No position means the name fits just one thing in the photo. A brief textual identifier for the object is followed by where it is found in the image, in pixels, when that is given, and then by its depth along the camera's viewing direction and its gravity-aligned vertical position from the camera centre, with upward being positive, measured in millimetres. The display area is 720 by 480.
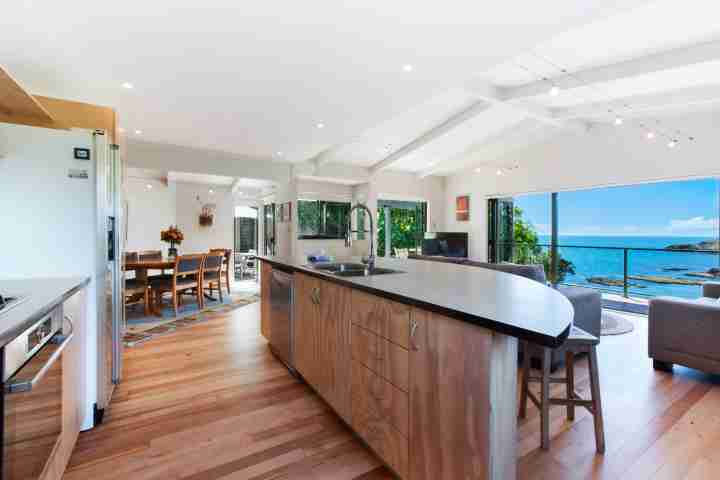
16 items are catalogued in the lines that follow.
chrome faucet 2490 -94
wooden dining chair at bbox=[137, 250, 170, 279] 5398 -313
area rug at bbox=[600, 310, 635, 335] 3965 -1123
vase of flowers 5230 -22
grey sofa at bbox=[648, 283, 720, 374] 2582 -789
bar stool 1760 -848
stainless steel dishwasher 2629 -670
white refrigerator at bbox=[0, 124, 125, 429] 1751 +110
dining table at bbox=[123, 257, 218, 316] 4254 -398
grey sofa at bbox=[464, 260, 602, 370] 2855 -582
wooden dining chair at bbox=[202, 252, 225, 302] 5147 -517
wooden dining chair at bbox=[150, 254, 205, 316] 4623 -630
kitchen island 1053 -495
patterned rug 3756 -1091
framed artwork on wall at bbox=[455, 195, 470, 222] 8102 +663
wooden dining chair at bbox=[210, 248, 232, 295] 6032 -402
